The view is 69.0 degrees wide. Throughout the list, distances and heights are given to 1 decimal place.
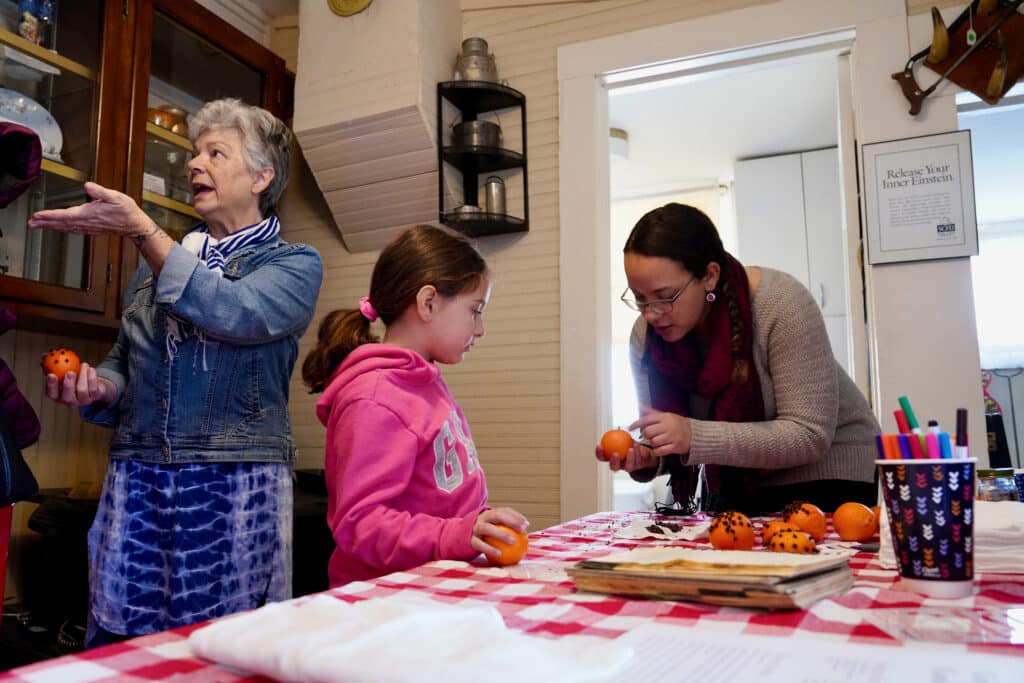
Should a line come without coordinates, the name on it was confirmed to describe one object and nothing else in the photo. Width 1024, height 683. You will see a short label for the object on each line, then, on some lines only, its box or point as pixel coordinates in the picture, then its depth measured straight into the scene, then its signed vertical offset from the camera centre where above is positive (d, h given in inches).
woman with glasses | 59.6 +3.4
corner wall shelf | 108.8 +39.3
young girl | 39.6 +0.1
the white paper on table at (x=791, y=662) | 19.4 -6.7
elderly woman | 54.3 +0.7
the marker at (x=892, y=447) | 31.4 -1.1
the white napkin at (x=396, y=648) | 17.4 -5.7
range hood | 108.1 +46.7
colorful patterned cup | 29.1 -4.2
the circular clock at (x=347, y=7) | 110.9 +61.9
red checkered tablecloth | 20.2 -6.8
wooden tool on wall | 88.8 +44.8
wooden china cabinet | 83.6 +35.8
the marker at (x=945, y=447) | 30.3 -1.1
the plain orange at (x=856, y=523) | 43.9 -6.1
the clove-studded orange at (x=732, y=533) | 40.3 -6.1
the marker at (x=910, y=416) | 31.3 +0.2
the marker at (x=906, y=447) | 31.0 -1.1
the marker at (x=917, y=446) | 30.8 -1.0
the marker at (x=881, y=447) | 31.9 -1.1
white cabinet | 185.0 +50.3
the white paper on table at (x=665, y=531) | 45.9 -7.1
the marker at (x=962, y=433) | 30.8 -0.5
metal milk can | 110.8 +53.5
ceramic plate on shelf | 83.0 +34.5
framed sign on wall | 91.5 +27.7
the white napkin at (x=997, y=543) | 33.6 -5.6
